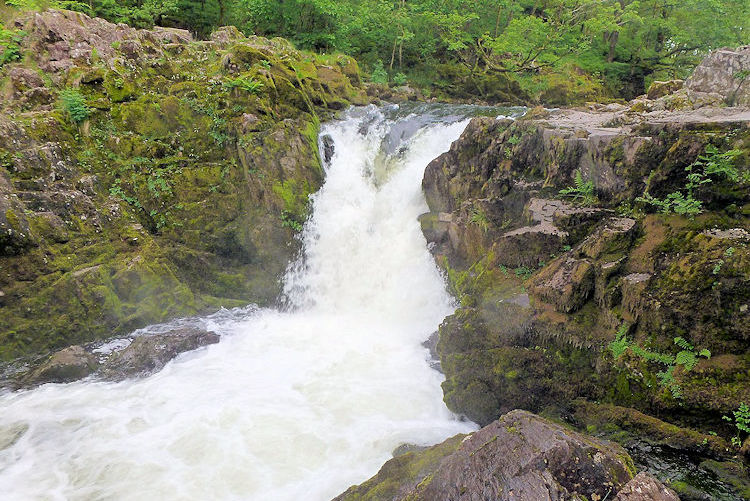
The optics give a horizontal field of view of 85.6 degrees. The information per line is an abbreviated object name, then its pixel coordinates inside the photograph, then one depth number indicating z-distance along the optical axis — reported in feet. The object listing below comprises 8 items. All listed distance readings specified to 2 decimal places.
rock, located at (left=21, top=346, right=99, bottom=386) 24.82
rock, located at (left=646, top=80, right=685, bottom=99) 38.83
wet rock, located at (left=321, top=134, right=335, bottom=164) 42.47
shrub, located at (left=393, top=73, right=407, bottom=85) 68.59
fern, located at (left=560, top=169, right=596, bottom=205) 23.25
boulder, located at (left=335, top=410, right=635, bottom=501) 9.82
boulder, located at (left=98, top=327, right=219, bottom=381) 25.88
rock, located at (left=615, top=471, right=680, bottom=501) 9.27
